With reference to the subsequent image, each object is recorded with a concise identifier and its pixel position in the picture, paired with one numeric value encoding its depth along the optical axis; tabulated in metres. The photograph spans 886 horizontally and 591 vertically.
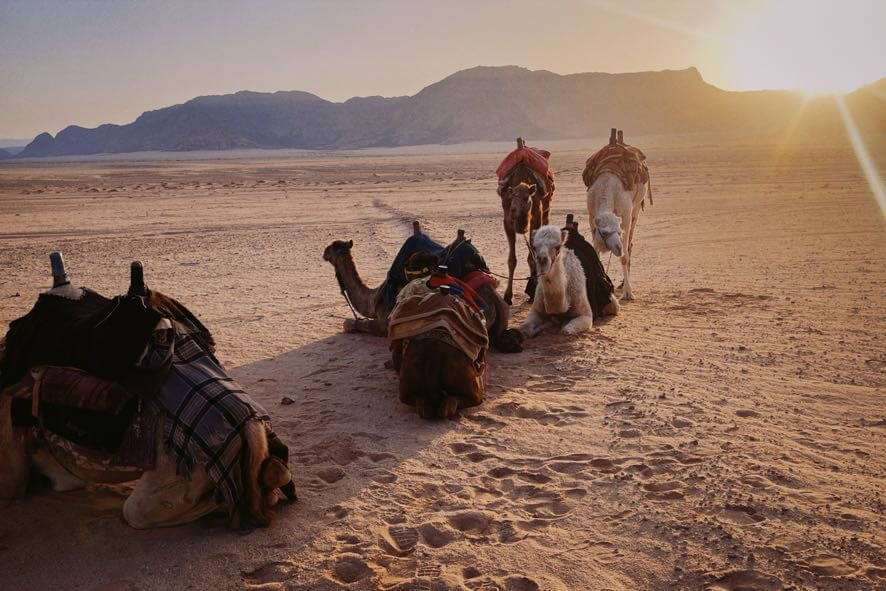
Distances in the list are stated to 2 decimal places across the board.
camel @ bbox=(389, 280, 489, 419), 5.35
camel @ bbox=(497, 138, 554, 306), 9.47
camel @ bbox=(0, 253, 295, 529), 3.68
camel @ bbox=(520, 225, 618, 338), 7.11
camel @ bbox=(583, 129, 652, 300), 9.63
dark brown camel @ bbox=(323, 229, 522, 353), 7.17
